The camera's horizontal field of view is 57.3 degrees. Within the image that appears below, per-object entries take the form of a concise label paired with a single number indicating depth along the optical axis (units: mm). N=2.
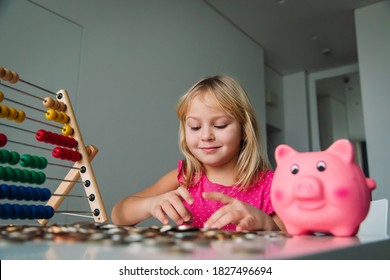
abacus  912
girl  1021
